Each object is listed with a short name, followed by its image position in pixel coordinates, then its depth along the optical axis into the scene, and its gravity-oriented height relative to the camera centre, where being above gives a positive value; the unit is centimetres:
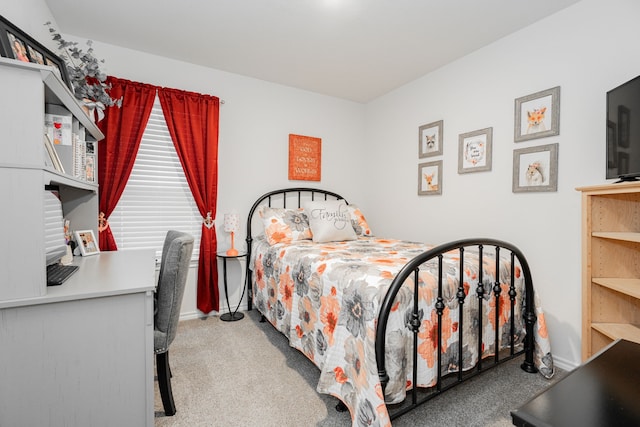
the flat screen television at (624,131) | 156 +44
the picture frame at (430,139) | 294 +73
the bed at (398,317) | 134 -57
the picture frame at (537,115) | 212 +71
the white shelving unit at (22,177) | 99 +11
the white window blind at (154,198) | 267 +11
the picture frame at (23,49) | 126 +79
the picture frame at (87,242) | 196 -21
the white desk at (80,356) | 100 -52
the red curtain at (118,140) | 247 +59
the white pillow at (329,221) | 278 -9
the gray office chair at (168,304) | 141 -45
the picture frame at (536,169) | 213 +32
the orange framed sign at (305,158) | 344 +63
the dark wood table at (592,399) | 49 -33
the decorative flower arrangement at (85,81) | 189 +83
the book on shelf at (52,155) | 139 +26
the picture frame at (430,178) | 295 +34
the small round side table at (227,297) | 283 -84
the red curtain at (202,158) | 278 +50
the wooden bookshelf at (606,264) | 169 -29
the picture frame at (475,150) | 253 +54
